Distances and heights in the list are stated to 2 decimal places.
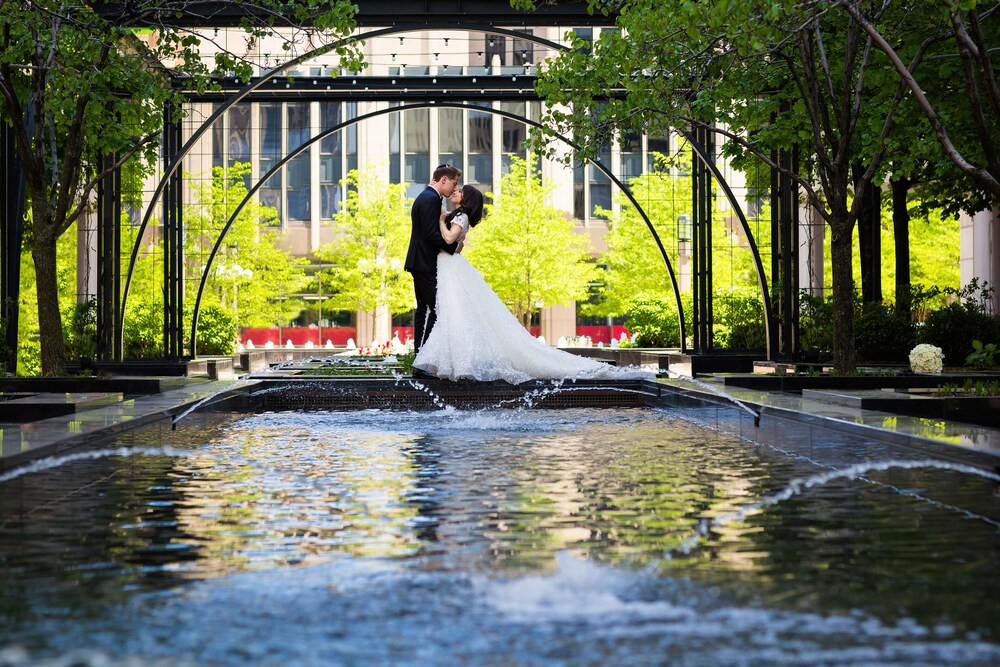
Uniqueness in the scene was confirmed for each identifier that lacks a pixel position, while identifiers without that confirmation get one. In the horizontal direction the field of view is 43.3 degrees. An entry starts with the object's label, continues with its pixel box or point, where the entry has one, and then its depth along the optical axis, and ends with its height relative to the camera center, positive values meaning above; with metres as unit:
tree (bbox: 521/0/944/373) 14.71 +3.46
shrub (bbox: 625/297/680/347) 32.81 +0.67
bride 16.14 +0.18
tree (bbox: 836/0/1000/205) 11.61 +2.71
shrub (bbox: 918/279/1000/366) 21.12 +0.24
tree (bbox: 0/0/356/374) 15.65 +3.65
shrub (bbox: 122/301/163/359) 26.52 +0.51
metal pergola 20.08 +3.17
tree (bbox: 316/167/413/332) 51.34 +4.41
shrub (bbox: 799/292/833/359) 23.20 +0.45
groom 16.36 +1.41
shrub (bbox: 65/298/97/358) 25.33 +0.53
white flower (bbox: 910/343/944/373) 15.80 -0.16
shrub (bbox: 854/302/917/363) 22.53 +0.13
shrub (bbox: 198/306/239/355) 30.30 +0.54
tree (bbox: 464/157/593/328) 48.44 +3.73
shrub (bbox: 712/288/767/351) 25.73 +0.47
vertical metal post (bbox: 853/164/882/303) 26.36 +2.18
